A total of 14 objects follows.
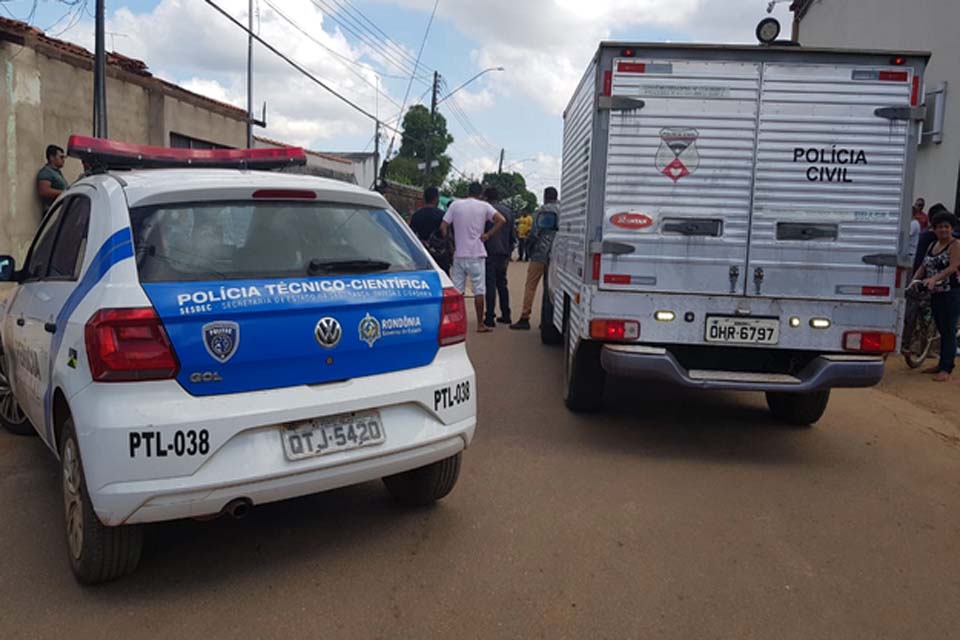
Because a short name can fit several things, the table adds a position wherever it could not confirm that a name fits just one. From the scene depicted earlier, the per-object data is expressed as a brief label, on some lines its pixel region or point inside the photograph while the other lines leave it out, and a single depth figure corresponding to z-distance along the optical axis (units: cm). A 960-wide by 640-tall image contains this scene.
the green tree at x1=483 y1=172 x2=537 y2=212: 7445
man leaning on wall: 1030
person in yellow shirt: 2612
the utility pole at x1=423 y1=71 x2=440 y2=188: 3117
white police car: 295
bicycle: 878
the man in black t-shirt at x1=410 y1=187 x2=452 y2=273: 1024
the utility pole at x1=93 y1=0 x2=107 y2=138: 1091
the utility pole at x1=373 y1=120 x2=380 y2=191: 2748
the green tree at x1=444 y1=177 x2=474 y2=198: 5309
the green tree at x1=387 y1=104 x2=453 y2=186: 5372
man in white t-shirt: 968
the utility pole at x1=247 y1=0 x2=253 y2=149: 2308
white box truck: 496
